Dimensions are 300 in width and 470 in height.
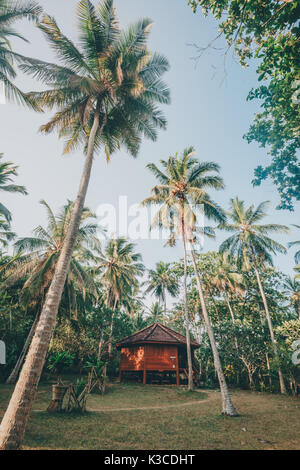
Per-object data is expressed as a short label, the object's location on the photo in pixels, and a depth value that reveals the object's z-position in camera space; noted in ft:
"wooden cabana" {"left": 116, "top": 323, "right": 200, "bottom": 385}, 62.85
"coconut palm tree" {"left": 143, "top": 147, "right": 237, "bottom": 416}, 49.32
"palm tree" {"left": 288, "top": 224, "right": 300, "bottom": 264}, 56.78
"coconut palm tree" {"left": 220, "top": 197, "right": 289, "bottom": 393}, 71.05
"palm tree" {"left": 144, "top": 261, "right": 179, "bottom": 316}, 112.16
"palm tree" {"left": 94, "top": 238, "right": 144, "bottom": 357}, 80.12
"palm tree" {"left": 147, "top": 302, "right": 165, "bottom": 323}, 122.25
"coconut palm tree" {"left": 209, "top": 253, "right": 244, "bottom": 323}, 79.43
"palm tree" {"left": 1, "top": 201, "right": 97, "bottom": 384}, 48.49
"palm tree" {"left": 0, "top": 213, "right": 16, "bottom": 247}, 61.28
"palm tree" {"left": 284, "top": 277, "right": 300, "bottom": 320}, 97.66
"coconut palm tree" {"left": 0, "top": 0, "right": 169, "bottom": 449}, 27.40
